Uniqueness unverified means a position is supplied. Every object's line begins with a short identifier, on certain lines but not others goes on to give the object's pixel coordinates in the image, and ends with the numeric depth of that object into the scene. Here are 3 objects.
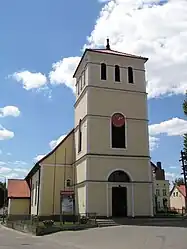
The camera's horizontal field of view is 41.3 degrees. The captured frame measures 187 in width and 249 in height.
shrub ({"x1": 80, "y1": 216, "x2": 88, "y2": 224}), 19.48
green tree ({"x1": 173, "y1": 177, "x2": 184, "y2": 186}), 78.58
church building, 23.07
